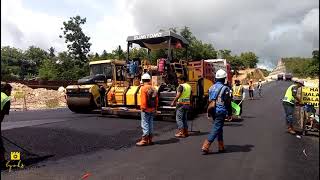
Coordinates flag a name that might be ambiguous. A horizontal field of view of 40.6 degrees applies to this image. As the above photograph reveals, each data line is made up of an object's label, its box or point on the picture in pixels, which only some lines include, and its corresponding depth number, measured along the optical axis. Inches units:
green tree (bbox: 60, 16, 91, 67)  2511.1
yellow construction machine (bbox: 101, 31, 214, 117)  578.2
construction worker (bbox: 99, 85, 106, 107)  631.3
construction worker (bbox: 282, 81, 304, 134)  448.8
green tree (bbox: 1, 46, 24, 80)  3437.7
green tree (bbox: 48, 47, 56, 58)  4295.3
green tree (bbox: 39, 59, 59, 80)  2300.7
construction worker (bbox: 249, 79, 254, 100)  1175.0
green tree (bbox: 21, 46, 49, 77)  3503.9
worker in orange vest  391.9
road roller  658.1
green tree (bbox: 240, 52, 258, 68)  4530.0
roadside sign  438.3
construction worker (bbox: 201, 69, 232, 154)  337.7
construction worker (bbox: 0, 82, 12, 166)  291.0
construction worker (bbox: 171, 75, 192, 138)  428.5
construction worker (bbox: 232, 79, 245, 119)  624.4
